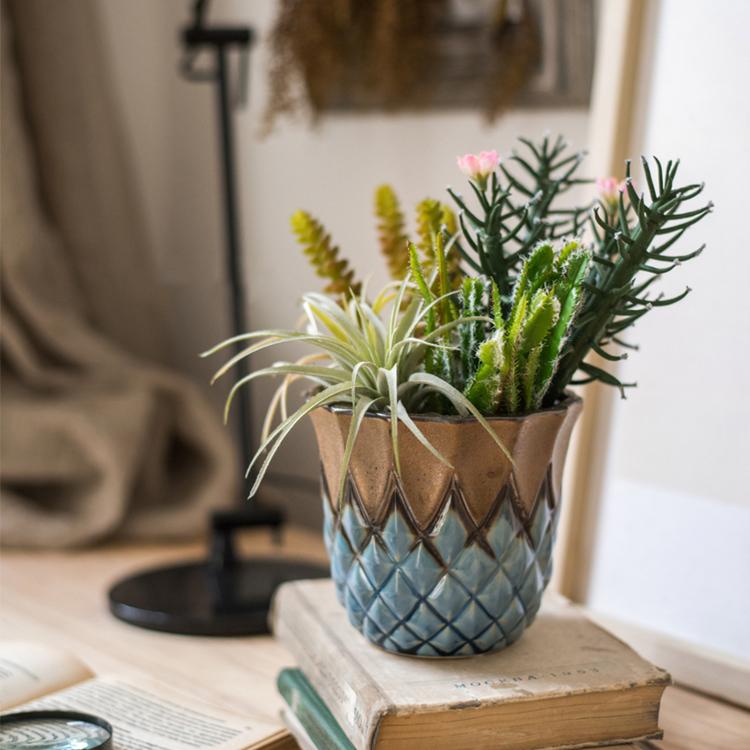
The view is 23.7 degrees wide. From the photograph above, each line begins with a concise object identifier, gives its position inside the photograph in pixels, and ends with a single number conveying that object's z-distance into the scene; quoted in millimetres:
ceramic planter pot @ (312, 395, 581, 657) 837
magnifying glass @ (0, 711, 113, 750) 874
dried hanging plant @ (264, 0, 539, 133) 1177
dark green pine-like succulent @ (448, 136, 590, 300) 853
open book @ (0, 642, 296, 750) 937
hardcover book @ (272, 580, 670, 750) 830
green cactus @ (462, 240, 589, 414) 814
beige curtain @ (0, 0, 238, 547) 1359
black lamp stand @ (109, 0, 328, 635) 1159
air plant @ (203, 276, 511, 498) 820
